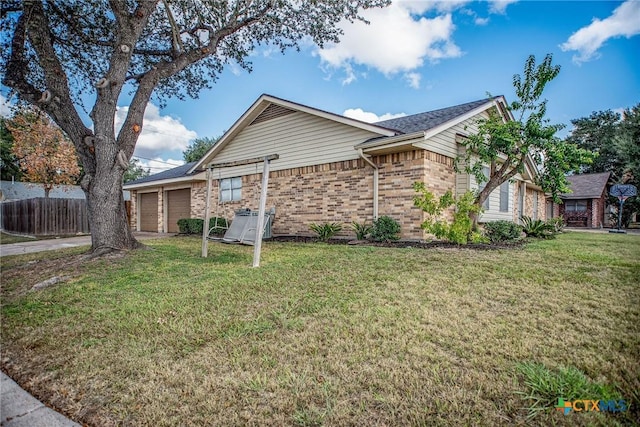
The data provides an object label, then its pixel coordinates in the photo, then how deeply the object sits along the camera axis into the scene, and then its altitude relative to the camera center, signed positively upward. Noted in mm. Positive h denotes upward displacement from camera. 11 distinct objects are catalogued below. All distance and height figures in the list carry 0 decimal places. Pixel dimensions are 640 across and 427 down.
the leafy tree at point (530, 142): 7805 +1702
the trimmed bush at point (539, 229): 10836 -716
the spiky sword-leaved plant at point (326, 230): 9453 -626
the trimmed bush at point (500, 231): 8477 -610
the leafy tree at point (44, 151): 17859 +3362
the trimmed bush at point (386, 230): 8336 -552
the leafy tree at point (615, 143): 22112 +5428
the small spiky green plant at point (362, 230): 8961 -603
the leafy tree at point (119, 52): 7121 +4523
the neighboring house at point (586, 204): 22953 +359
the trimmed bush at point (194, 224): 12505 -646
